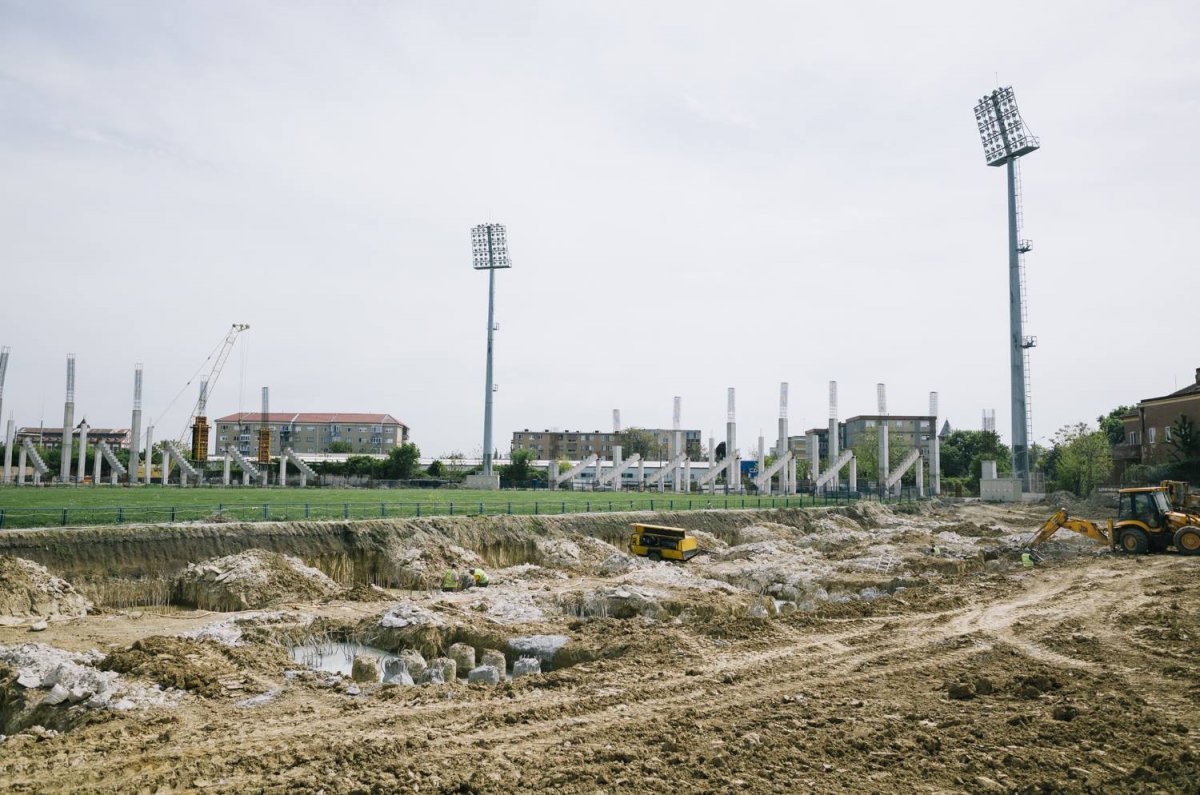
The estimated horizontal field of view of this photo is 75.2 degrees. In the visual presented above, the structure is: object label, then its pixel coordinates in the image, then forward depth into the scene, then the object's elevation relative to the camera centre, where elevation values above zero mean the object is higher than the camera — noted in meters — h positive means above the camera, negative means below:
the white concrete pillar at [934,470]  72.00 -1.23
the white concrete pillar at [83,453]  74.94 -0.32
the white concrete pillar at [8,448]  76.84 +0.17
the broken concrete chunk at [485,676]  13.88 -3.97
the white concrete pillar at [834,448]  73.94 +0.78
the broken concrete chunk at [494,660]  15.74 -4.22
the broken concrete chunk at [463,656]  16.09 -4.22
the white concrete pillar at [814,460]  72.62 -0.40
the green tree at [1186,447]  56.35 +0.89
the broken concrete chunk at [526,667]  15.20 -4.20
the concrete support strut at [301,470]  82.06 -2.04
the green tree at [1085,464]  68.56 -0.51
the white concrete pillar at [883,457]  69.88 -0.05
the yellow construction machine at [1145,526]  29.56 -2.68
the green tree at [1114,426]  86.62 +3.76
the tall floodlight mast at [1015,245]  59.69 +16.24
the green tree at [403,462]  87.75 -1.07
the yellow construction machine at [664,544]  31.91 -3.66
